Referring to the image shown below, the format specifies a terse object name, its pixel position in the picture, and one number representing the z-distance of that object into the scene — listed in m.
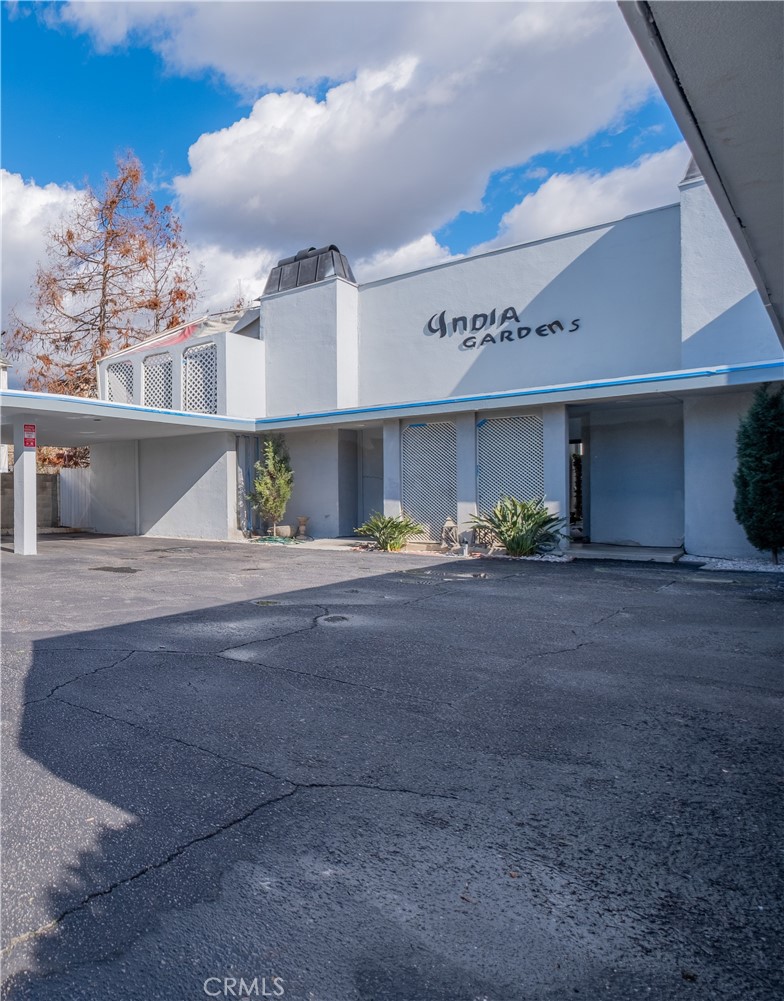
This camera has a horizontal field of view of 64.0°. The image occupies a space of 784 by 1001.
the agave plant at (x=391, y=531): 13.68
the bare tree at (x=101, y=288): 27.00
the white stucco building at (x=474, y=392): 11.42
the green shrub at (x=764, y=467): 9.77
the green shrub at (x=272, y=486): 15.89
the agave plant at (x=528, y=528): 11.95
